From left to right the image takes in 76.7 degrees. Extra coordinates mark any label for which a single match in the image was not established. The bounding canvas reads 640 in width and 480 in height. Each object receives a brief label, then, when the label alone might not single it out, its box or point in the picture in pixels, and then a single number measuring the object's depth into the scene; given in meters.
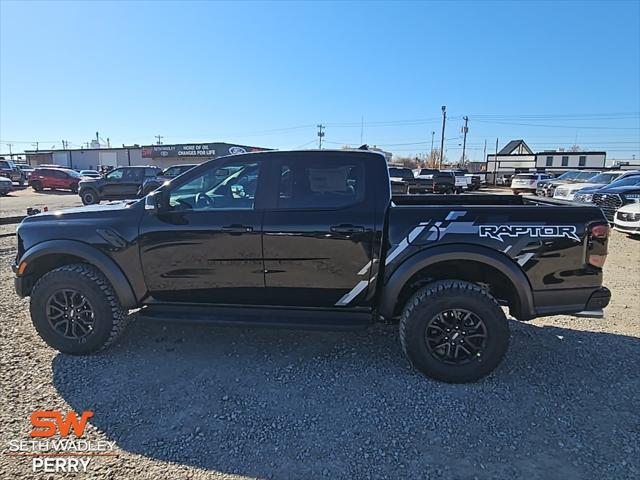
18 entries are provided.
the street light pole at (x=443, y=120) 52.91
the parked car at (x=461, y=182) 26.46
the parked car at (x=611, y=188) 12.22
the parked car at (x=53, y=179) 26.23
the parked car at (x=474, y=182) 30.91
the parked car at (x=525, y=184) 24.42
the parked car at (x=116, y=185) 17.84
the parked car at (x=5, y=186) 22.91
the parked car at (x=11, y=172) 31.75
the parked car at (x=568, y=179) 19.84
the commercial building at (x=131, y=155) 49.94
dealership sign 49.16
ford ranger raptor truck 3.26
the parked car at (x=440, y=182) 23.56
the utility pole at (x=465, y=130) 60.84
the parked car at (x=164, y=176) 10.16
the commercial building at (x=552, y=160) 60.00
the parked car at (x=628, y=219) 9.47
